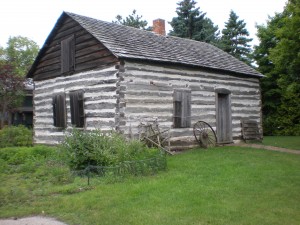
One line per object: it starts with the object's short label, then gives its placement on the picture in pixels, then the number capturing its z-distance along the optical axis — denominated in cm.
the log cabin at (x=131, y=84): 1266
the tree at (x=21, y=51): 4638
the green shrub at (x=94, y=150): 874
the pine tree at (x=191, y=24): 2989
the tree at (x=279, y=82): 1661
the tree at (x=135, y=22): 4225
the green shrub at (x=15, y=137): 1617
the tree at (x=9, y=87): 3030
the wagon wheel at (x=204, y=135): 1481
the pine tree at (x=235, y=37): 3133
